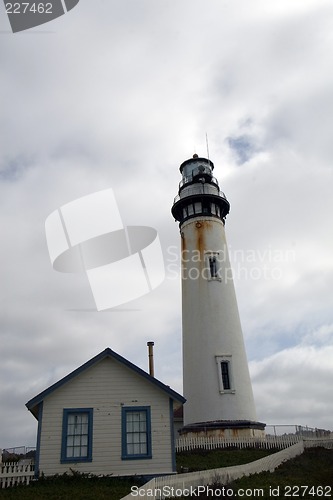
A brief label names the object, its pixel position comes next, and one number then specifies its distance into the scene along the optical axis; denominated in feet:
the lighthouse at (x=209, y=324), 80.23
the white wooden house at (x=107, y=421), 46.32
